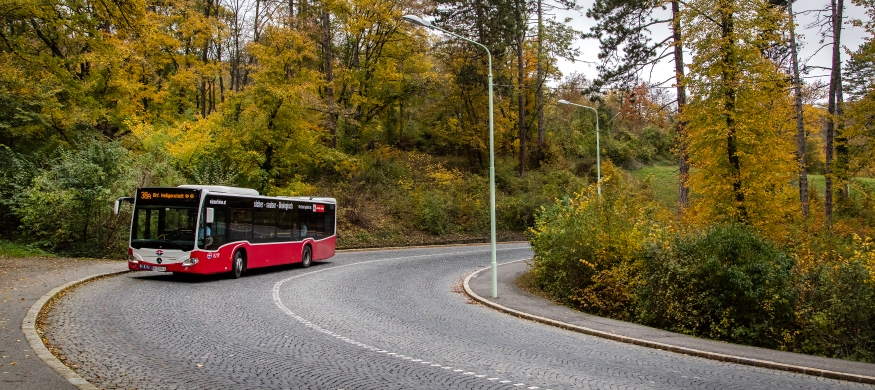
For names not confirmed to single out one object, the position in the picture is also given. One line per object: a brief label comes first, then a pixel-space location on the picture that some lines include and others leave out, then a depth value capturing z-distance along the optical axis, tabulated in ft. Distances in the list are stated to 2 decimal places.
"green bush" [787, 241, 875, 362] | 34.73
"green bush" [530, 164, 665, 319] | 45.83
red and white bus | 54.29
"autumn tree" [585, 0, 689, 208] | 73.31
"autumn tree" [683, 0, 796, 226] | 58.34
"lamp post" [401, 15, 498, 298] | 48.14
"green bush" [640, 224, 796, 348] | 37.06
